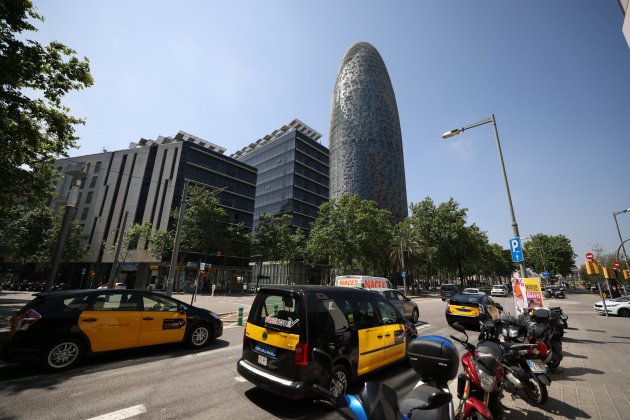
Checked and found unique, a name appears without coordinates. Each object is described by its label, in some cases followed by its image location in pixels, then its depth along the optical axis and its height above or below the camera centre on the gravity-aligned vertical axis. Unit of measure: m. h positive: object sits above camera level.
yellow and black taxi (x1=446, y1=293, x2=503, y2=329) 11.30 -0.96
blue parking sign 9.72 +1.30
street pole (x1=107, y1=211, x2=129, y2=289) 21.85 +0.14
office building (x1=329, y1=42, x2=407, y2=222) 76.69 +41.03
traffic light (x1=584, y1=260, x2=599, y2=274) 15.55 +1.15
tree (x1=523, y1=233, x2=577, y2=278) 68.31 +7.99
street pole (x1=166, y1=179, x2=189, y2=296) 14.70 +1.64
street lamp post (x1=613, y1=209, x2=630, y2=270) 21.66 +5.96
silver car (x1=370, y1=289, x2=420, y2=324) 11.72 -0.83
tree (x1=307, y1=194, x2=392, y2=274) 37.25 +6.37
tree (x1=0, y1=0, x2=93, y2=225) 8.73 +5.84
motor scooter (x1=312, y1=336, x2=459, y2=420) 1.76 -0.76
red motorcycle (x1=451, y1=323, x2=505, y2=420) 3.76 -1.21
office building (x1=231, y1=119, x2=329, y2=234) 68.89 +27.30
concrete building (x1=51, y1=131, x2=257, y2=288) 46.19 +15.24
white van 14.05 +0.10
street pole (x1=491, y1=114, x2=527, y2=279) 9.95 +3.36
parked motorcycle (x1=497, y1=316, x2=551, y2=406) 4.46 -1.36
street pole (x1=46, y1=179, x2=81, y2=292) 10.85 +1.56
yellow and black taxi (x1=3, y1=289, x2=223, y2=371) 5.49 -1.01
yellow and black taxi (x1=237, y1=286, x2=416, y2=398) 4.16 -0.89
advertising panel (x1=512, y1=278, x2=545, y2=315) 9.23 -0.25
